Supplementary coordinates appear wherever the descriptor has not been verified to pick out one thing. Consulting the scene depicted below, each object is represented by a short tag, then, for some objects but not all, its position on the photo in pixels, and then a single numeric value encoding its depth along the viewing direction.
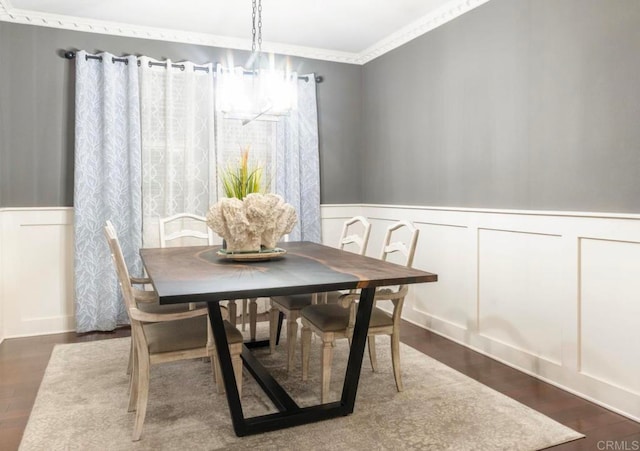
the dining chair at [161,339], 2.11
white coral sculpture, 2.52
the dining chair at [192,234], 3.46
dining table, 1.91
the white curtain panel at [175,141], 4.09
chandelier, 2.78
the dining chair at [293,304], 2.95
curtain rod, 3.84
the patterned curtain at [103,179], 3.84
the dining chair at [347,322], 2.44
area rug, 2.11
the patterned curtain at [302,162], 4.55
